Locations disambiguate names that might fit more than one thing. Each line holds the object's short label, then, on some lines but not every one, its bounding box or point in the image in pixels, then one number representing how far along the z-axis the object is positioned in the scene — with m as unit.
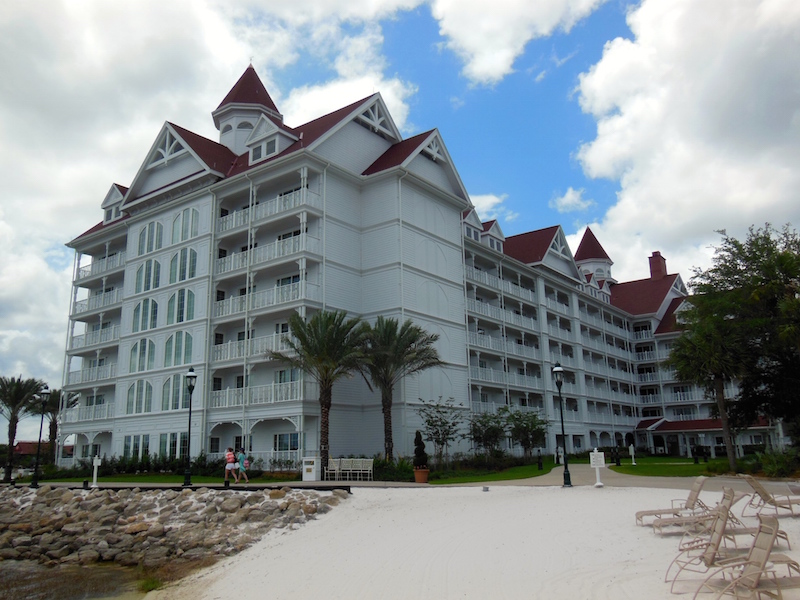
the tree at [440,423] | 34.81
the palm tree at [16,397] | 49.66
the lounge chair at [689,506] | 13.71
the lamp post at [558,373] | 25.48
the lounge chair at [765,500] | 13.03
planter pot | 28.59
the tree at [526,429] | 40.47
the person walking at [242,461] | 29.05
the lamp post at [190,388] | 25.77
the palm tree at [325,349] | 31.17
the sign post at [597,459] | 23.40
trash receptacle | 29.44
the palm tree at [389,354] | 33.02
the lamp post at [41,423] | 32.17
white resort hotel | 36.44
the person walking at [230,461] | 27.67
